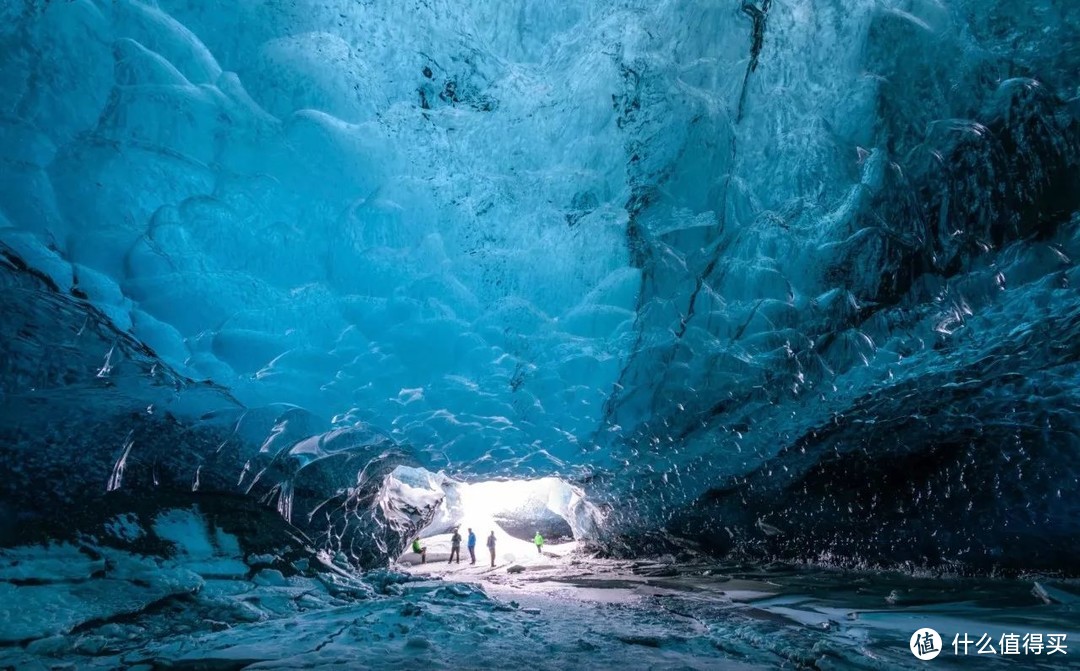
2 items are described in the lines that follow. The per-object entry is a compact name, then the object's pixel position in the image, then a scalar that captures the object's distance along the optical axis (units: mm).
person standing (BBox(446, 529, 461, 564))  14453
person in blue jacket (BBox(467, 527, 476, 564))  14156
